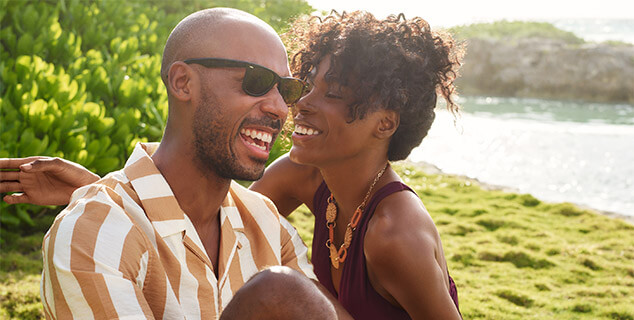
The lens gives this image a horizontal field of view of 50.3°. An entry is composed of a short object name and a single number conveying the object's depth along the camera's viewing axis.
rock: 22.52
